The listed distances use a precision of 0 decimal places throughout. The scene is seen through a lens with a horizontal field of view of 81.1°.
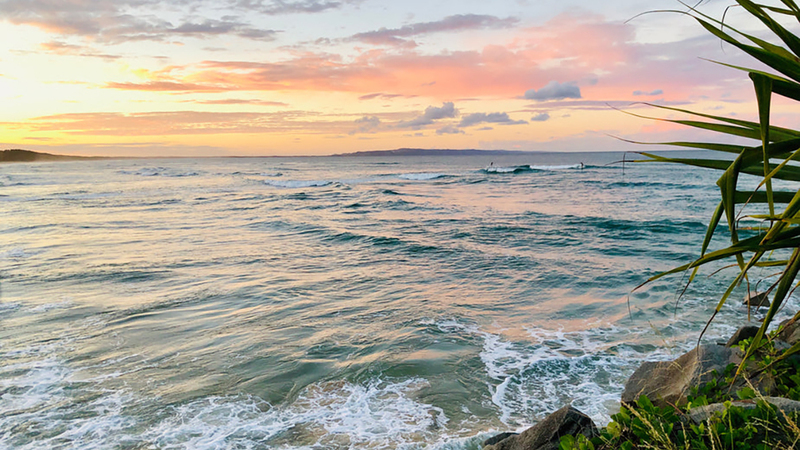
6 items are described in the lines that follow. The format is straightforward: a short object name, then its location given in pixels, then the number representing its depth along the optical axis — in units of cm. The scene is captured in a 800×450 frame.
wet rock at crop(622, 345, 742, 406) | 409
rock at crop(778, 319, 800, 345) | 472
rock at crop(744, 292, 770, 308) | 800
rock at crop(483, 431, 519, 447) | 441
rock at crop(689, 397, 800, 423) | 274
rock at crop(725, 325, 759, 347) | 488
